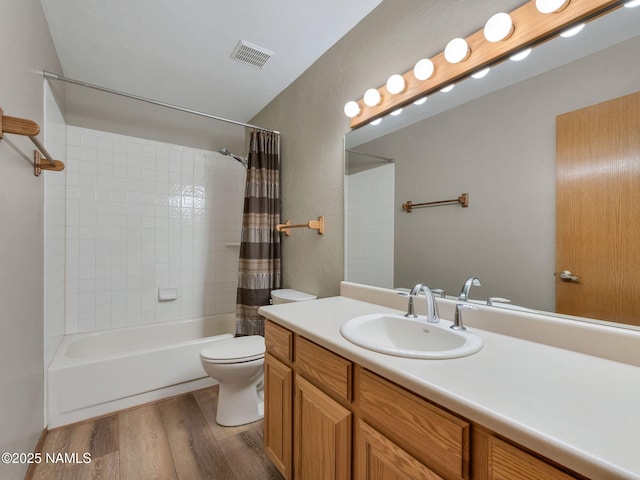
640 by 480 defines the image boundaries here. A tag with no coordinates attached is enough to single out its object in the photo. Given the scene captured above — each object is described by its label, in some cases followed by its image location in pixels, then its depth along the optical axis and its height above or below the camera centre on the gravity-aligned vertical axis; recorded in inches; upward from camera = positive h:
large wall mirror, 34.3 +11.9
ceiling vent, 72.4 +50.0
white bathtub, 68.5 -36.1
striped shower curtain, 90.0 +1.4
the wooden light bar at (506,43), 33.9 +28.0
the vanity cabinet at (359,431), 22.3 -20.4
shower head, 107.2 +33.5
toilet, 66.3 -33.3
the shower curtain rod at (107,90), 65.6 +39.3
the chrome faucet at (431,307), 42.4 -10.2
